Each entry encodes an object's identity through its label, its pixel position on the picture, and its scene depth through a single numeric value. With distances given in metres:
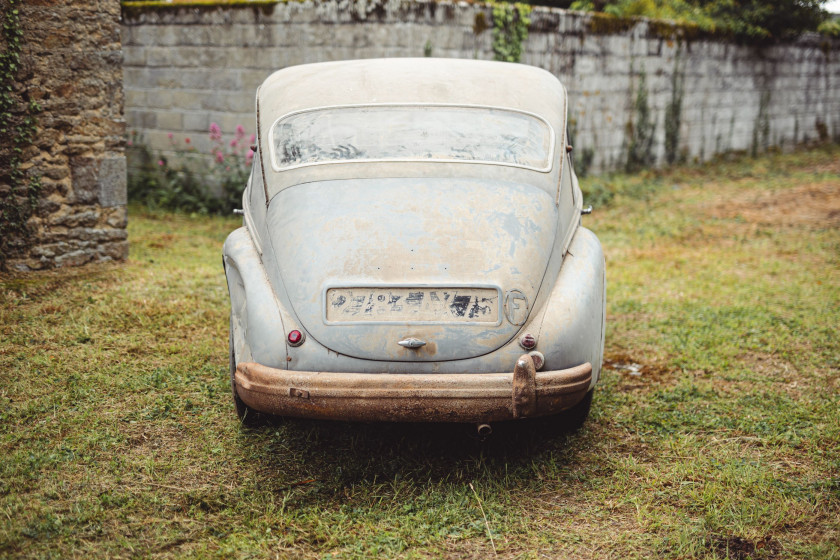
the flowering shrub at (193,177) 9.65
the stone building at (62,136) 6.16
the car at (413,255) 3.29
